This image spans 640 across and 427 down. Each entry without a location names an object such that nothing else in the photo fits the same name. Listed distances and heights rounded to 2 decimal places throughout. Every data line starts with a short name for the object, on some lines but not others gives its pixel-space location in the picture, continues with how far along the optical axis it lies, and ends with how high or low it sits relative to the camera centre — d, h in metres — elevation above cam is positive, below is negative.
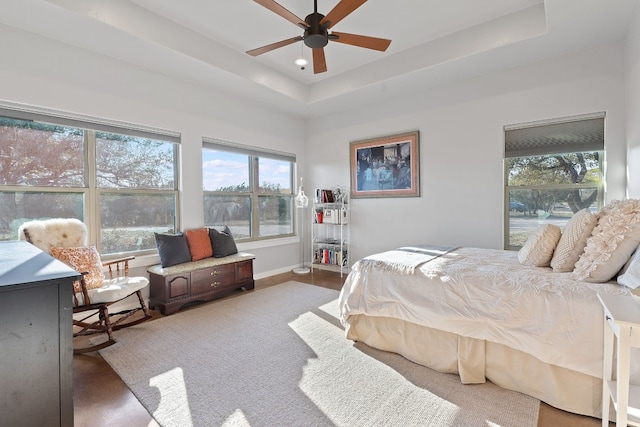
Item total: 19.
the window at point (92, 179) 2.75 +0.31
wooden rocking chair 2.45 -0.62
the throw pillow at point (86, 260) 2.61 -0.47
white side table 1.24 -0.62
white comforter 1.65 -0.66
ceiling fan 2.19 +1.43
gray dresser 1.02 -0.50
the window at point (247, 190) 4.32 +0.25
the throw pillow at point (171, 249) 3.41 -0.49
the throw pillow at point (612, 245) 1.74 -0.26
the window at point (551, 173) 3.15 +0.32
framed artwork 4.30 +0.57
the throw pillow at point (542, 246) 2.24 -0.34
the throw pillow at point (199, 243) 3.71 -0.46
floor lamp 5.04 -0.21
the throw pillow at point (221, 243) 3.92 -0.49
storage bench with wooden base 3.28 -0.88
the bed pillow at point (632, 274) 1.56 -0.40
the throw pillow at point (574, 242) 2.02 -0.28
